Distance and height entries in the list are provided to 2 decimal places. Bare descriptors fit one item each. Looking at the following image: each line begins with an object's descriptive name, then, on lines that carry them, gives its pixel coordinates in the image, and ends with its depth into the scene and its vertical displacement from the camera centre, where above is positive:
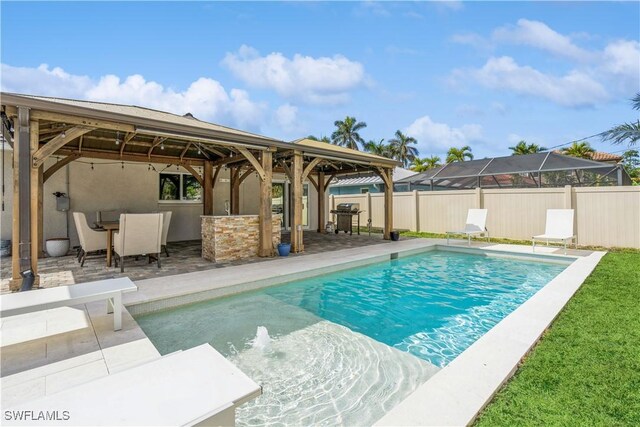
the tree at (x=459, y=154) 31.39 +5.55
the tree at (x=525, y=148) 29.31 +5.64
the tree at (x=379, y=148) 36.47 +7.25
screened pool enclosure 10.86 +1.37
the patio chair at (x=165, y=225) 7.76 -0.38
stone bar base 7.32 -0.67
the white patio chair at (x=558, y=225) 8.73 -0.49
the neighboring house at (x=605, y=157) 28.53 +4.88
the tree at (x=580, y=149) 26.01 +4.91
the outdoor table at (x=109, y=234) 6.54 -0.51
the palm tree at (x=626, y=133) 9.35 +2.32
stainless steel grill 12.95 -0.29
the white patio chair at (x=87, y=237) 6.67 -0.60
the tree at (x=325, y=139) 36.56 +8.16
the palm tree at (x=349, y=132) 35.09 +8.60
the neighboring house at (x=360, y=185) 22.84 +1.83
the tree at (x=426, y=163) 32.75 +4.89
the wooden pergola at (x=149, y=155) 4.70 +1.49
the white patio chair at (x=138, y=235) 6.16 -0.52
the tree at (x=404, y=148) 38.97 +7.54
